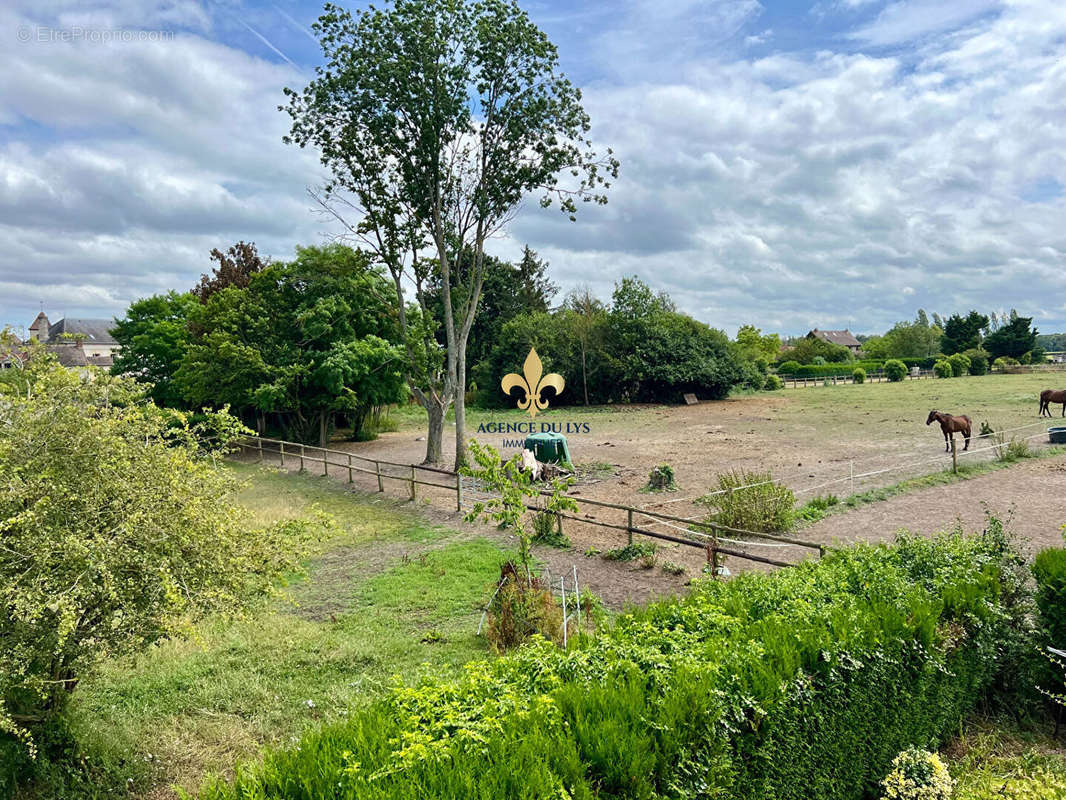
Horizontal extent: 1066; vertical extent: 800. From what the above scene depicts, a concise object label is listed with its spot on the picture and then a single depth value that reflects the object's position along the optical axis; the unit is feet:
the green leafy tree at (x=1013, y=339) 197.57
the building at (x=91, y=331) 190.29
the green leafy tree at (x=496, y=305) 143.43
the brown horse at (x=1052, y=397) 78.48
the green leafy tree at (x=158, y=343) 90.99
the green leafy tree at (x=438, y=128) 53.11
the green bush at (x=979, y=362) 183.36
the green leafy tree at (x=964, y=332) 206.18
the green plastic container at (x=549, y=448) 56.59
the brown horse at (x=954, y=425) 56.65
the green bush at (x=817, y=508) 37.58
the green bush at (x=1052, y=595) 15.69
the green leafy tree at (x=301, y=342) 71.37
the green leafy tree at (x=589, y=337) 128.88
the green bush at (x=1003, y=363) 183.52
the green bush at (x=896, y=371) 180.50
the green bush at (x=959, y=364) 182.09
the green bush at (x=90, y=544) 12.60
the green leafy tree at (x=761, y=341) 227.20
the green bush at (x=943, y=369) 177.58
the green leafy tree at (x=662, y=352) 126.82
